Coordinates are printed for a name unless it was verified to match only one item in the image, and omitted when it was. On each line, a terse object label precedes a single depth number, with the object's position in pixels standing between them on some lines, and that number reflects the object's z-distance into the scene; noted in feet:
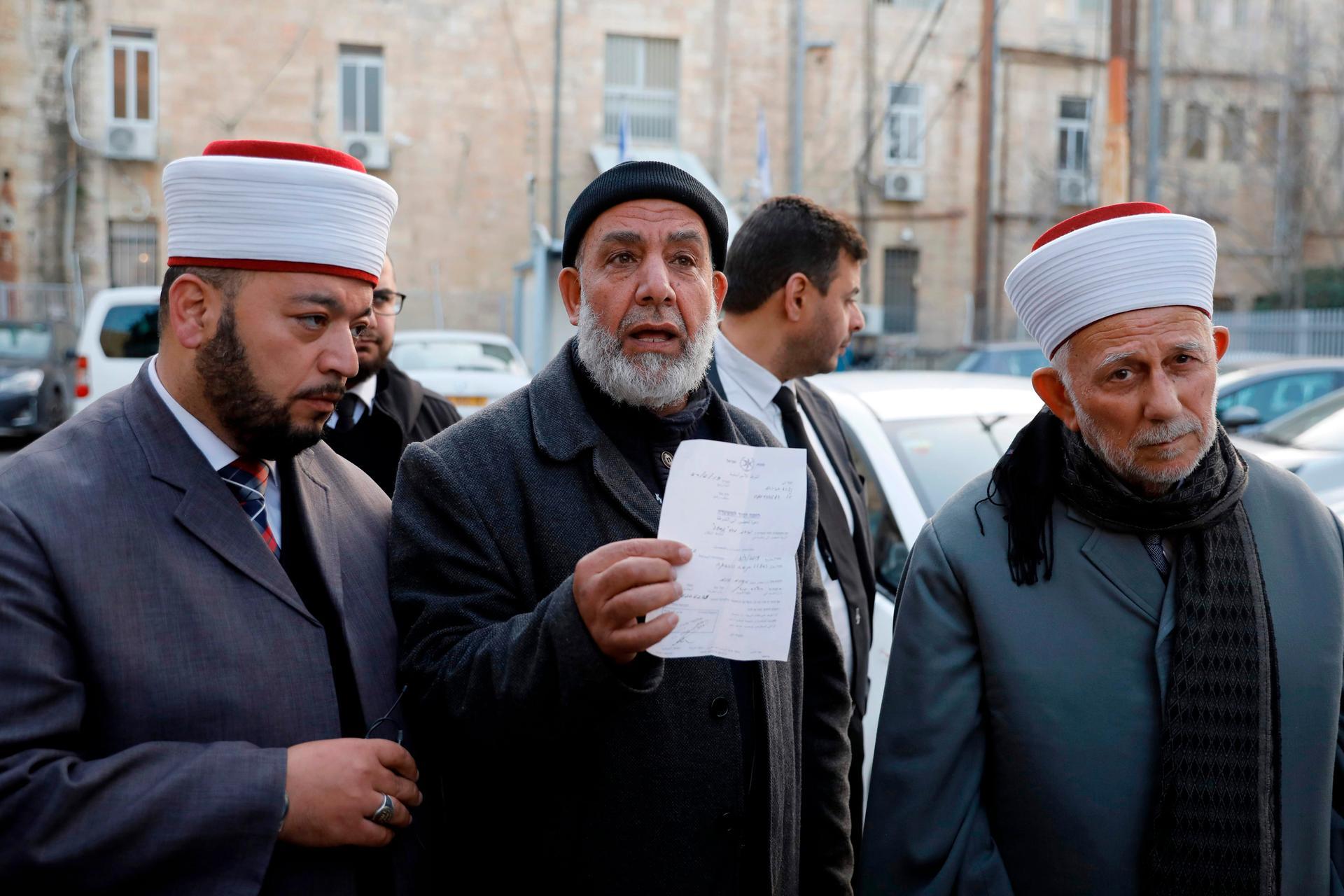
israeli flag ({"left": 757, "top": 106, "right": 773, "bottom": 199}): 62.69
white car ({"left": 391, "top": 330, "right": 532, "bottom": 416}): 36.60
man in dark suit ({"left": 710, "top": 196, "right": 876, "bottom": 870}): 12.59
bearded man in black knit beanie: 6.64
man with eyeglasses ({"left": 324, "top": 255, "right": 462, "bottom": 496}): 14.02
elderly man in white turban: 7.02
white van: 41.75
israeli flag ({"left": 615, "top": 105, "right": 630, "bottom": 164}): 51.98
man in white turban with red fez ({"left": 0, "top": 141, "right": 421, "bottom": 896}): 5.75
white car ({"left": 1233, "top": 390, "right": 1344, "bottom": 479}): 21.94
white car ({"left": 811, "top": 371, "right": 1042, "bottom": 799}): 14.51
